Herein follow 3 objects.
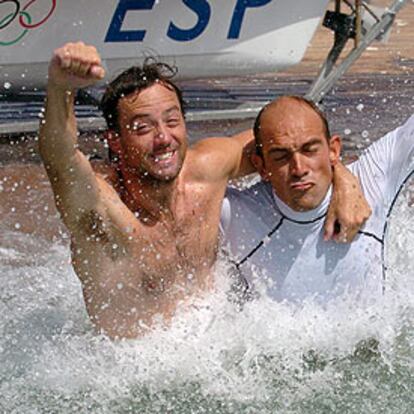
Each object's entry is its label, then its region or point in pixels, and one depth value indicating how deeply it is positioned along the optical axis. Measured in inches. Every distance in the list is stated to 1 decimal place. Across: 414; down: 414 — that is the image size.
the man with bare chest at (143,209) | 286.2
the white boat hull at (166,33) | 566.6
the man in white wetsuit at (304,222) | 303.1
